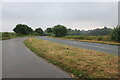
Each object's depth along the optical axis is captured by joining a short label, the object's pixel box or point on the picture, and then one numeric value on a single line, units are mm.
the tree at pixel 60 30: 62531
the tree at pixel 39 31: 125562
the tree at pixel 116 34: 21125
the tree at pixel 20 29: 75612
